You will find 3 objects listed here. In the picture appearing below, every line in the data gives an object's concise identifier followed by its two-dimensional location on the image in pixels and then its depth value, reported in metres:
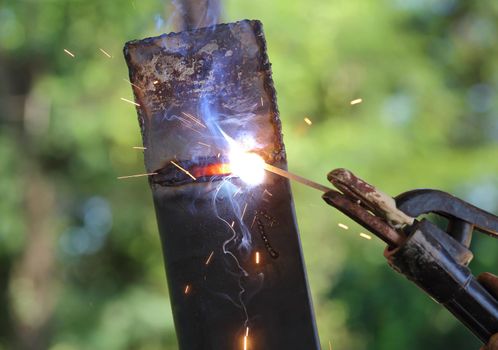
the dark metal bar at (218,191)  0.94
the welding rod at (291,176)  0.92
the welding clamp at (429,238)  0.91
